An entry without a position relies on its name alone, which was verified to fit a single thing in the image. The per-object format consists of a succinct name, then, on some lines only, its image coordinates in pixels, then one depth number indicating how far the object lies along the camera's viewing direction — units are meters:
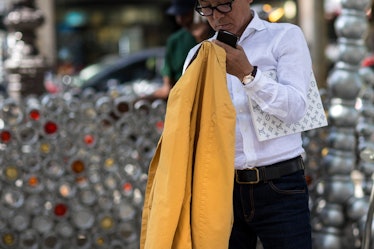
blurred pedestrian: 9.98
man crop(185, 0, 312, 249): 5.61
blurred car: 25.30
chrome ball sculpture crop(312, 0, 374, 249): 9.89
